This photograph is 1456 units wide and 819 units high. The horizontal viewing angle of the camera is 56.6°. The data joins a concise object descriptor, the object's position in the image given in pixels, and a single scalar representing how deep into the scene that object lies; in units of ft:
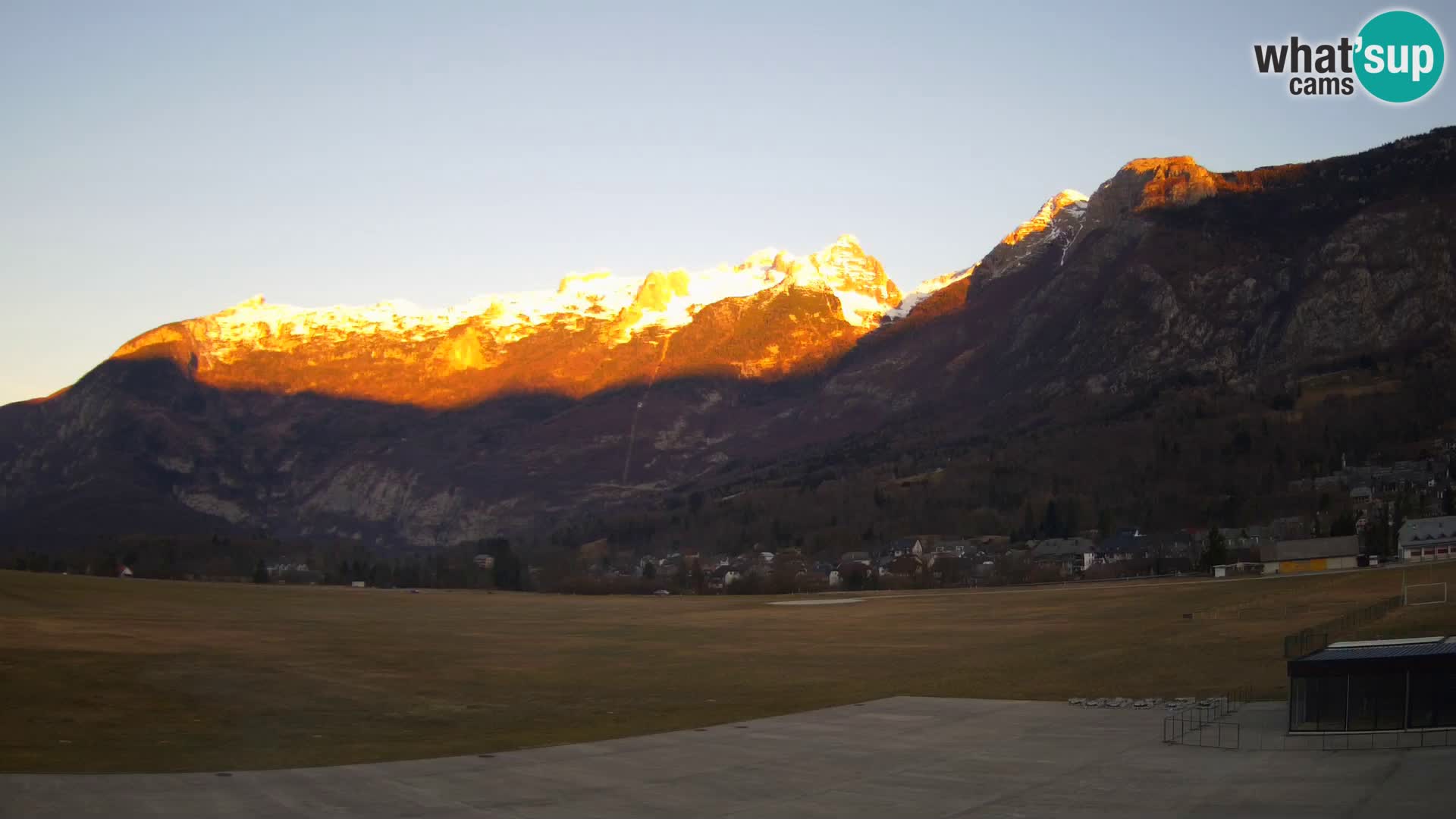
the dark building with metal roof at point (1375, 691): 162.40
